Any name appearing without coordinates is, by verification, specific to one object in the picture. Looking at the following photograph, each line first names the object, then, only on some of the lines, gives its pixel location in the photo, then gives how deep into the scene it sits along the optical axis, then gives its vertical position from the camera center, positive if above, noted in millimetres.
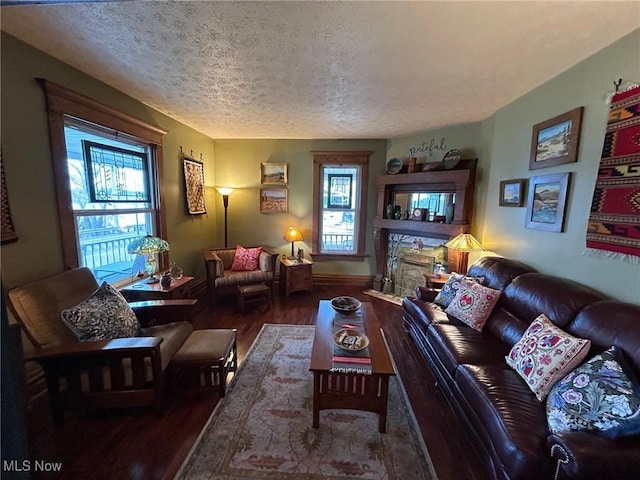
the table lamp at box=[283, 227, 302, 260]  4316 -509
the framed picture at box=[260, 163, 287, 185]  4461 +503
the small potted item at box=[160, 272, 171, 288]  2609 -784
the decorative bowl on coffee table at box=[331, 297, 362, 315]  2402 -938
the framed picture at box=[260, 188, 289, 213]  4540 +41
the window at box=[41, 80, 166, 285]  2061 +173
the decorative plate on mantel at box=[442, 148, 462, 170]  3406 +627
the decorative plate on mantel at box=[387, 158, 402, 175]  4074 +624
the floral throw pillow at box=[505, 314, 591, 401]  1457 -847
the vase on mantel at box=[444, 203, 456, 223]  3482 -65
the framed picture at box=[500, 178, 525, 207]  2605 +164
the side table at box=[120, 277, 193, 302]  2498 -859
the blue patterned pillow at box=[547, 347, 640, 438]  1135 -867
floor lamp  4328 +100
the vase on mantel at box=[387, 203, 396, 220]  4156 -89
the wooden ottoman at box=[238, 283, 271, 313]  3492 -1244
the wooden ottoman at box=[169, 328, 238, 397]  1916 -1152
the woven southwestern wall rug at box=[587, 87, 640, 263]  1580 +145
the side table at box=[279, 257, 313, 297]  4090 -1114
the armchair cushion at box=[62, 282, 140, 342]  1735 -800
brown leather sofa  1094 -1018
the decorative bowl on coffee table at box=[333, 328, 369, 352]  1820 -962
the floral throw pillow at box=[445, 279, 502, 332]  2277 -849
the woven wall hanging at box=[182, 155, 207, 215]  3658 +248
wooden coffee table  1674 -1181
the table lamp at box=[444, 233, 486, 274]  3029 -418
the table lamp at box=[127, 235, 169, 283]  2500 -440
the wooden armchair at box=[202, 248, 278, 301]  3594 -998
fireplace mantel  3344 +80
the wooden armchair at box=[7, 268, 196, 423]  1627 -1012
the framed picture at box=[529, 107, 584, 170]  2020 +569
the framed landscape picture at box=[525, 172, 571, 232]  2115 +68
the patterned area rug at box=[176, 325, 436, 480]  1458 -1452
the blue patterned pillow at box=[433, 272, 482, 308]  2613 -824
